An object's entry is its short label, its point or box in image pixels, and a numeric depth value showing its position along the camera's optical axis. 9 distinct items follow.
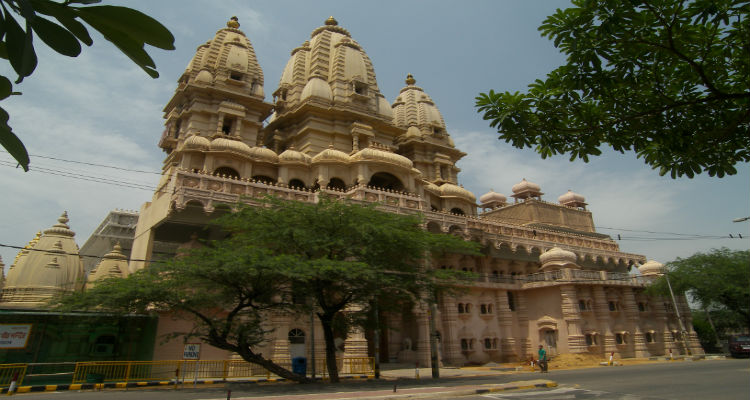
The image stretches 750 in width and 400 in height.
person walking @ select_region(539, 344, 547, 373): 24.31
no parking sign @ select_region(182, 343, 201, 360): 17.45
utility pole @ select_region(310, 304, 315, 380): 17.78
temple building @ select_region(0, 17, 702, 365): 26.36
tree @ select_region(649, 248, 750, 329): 34.81
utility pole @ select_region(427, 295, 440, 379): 19.70
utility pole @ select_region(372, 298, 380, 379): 18.41
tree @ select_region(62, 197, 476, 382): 15.90
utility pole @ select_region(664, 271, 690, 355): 35.25
